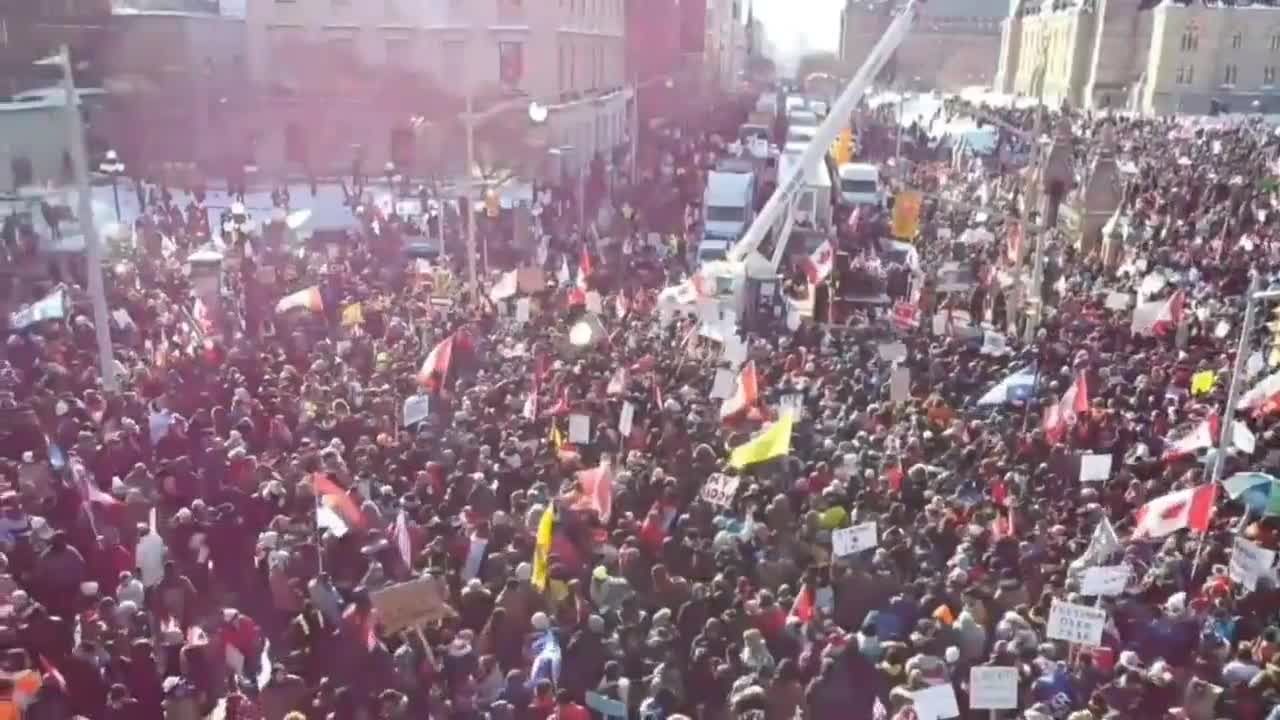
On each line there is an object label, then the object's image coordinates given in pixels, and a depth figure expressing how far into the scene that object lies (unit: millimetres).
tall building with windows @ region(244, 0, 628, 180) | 39562
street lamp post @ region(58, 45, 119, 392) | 14492
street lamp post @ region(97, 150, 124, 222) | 30266
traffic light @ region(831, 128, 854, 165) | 39250
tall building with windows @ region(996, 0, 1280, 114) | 69812
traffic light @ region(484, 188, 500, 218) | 28141
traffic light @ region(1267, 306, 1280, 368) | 16203
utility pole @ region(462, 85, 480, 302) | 20125
